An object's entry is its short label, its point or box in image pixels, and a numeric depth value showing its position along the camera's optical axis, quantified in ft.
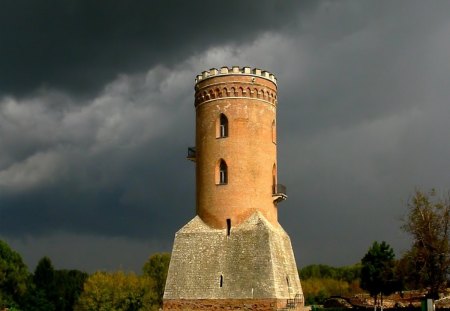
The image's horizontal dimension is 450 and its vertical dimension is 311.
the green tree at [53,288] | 171.32
